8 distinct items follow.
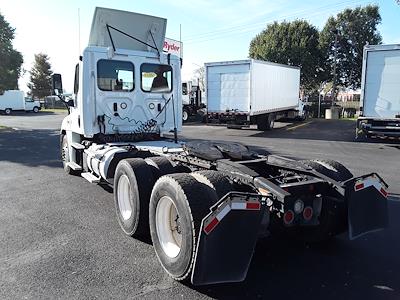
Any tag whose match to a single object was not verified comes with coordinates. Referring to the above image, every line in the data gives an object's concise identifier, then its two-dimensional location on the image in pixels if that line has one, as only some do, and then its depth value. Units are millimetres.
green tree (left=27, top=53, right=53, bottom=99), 67625
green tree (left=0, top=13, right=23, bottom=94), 24953
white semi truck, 3416
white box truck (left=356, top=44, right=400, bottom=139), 14297
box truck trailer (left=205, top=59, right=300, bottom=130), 19141
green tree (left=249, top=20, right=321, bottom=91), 45156
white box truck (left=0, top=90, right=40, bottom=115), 44031
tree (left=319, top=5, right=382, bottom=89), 46469
